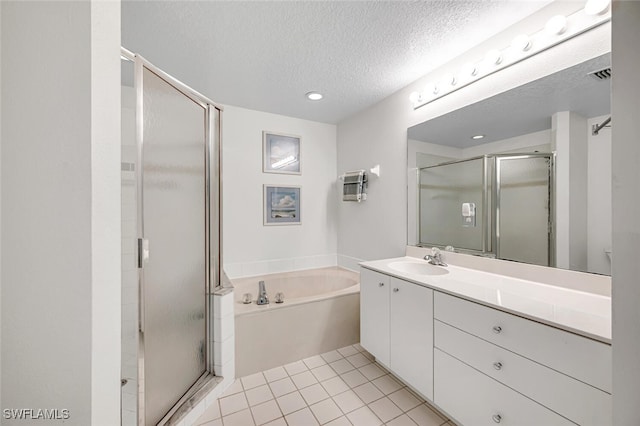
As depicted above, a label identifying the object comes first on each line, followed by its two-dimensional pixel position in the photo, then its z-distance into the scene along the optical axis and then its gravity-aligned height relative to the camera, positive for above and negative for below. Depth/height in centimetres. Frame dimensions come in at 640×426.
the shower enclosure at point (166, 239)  107 -14
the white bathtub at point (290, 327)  175 -93
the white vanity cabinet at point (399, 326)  136 -75
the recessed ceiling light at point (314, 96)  221 +110
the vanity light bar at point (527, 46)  111 +92
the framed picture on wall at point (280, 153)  265 +68
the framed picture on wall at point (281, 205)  269 +9
